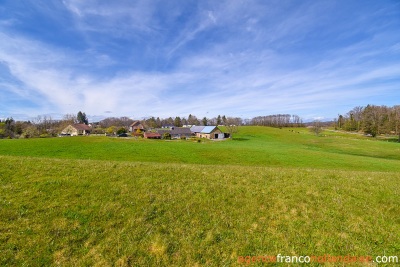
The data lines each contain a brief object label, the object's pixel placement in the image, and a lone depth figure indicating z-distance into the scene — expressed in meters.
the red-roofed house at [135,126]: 129.77
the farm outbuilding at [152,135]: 83.56
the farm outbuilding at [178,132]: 93.16
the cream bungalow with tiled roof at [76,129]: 103.82
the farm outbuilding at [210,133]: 88.24
